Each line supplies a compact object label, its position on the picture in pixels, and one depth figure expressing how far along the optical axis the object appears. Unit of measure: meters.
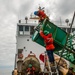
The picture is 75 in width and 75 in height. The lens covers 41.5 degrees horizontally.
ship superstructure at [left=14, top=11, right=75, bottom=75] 9.22
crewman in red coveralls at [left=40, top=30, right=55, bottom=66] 4.68
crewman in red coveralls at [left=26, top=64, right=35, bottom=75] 5.74
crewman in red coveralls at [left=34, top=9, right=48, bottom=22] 5.14
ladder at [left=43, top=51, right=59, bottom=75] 4.60
